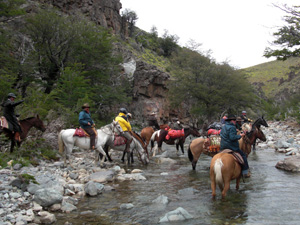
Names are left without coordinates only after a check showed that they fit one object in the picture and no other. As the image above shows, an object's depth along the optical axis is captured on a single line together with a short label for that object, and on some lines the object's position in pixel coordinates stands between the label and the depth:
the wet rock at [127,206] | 5.64
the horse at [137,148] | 11.41
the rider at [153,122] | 17.22
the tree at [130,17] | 65.75
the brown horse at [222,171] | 5.76
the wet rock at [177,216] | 4.85
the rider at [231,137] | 6.34
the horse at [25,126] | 9.26
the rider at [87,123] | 9.89
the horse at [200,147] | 9.23
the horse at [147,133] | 16.39
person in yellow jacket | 10.91
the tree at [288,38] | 17.35
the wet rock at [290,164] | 9.15
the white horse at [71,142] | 9.91
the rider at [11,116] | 8.86
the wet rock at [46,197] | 5.41
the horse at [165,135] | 14.66
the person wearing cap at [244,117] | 13.59
